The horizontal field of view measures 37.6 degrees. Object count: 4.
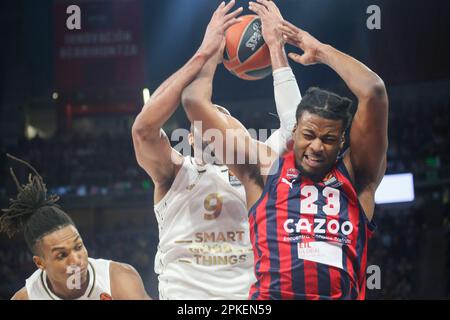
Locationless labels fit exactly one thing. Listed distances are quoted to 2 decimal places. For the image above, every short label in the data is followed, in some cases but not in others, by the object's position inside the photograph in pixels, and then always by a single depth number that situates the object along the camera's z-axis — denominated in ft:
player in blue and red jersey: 11.73
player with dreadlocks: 14.24
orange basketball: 12.84
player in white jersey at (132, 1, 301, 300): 12.95
